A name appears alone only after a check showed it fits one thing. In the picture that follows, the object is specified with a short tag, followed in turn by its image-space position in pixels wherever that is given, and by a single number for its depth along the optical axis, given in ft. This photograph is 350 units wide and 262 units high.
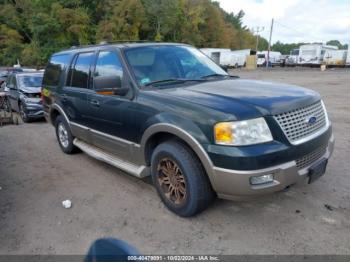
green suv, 9.23
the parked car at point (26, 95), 30.76
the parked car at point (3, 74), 61.37
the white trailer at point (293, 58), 158.20
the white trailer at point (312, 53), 147.43
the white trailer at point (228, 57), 162.50
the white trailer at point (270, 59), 175.01
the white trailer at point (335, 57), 142.06
